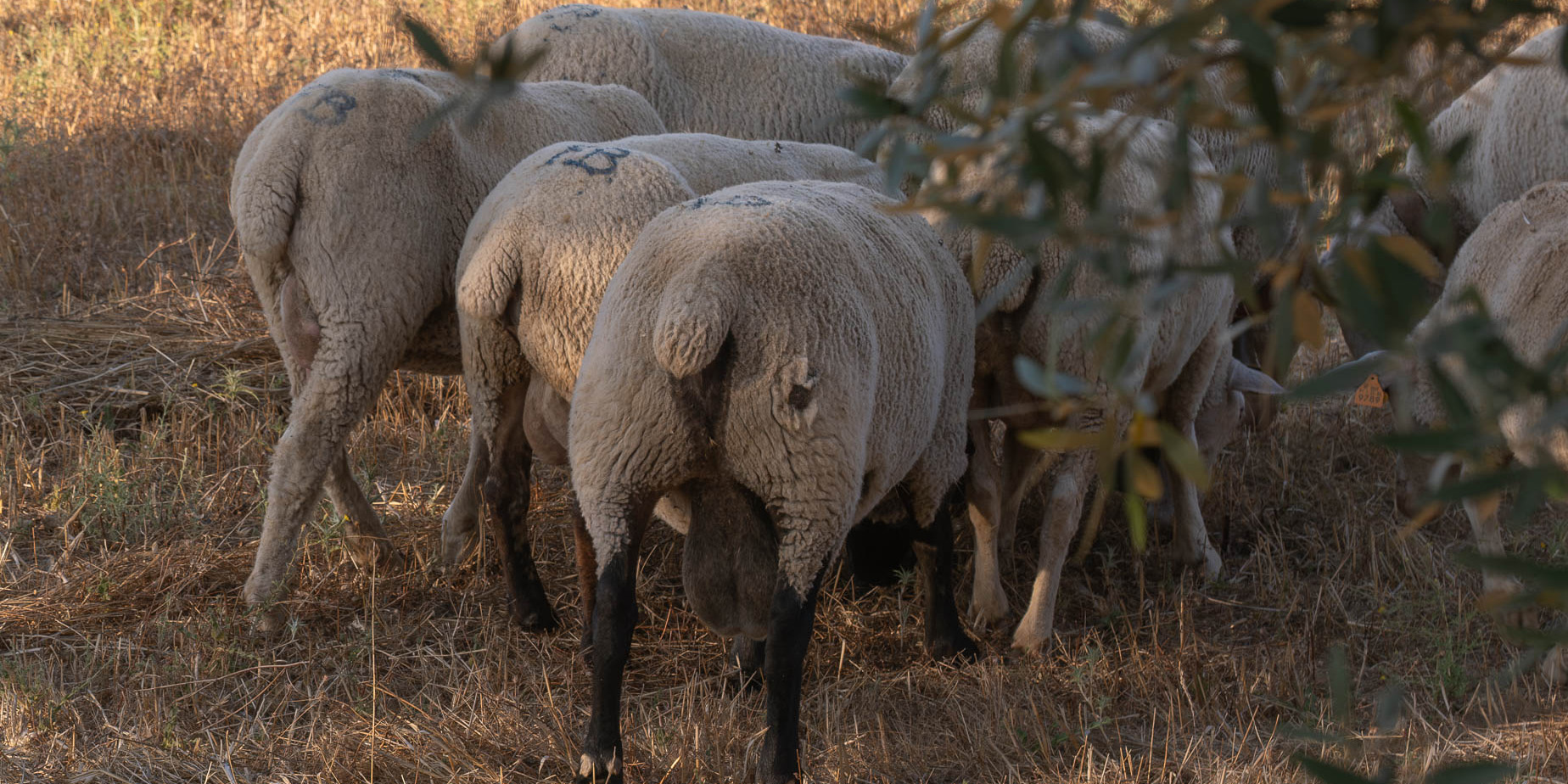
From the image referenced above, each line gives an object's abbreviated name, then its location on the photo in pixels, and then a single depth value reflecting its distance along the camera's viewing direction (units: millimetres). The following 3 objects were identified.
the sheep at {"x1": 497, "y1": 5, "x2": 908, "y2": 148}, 11211
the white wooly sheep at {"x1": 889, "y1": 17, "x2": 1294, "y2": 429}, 8930
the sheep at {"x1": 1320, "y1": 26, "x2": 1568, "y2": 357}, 11070
